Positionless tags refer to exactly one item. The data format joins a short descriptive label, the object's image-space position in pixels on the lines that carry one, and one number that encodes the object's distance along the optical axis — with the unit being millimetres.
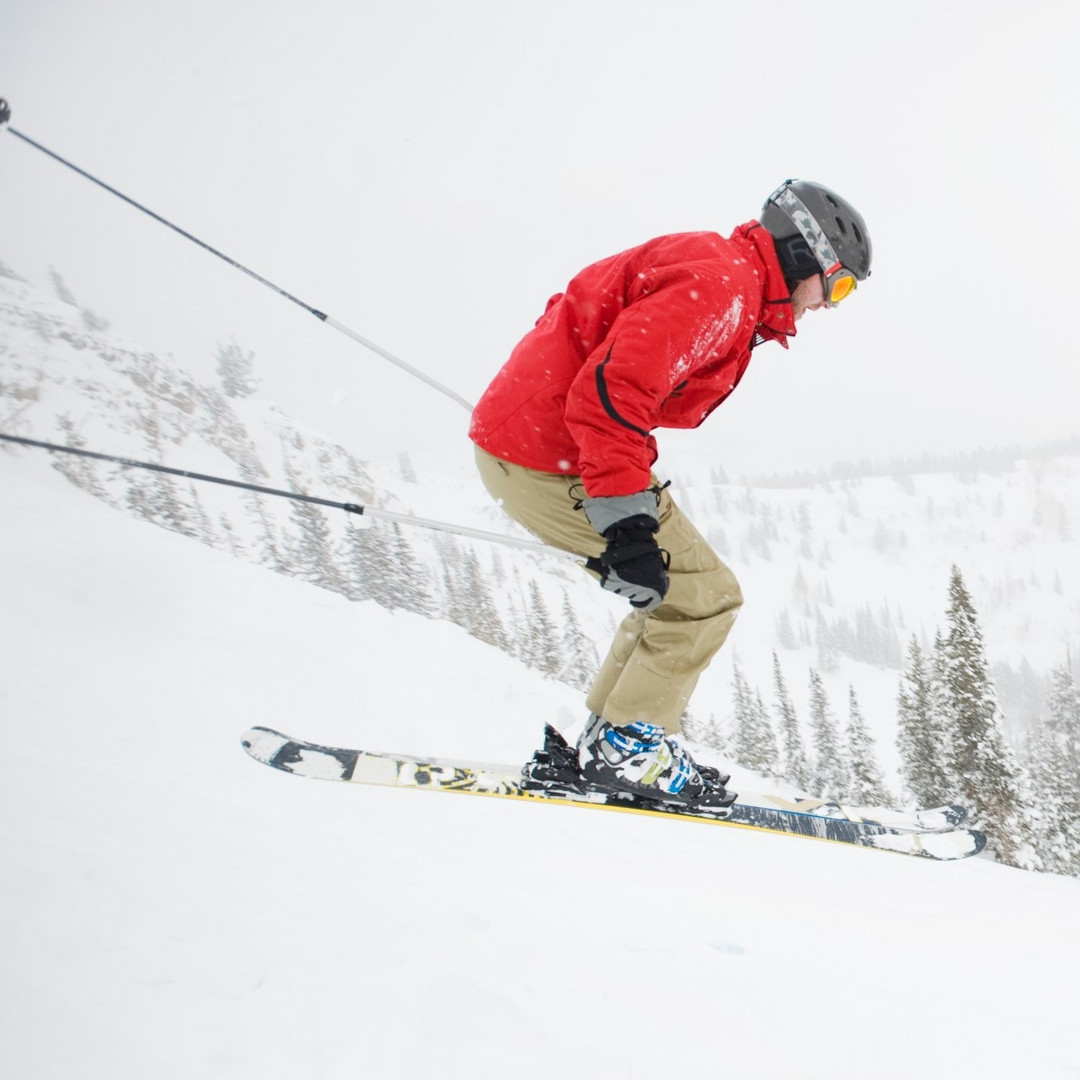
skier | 2830
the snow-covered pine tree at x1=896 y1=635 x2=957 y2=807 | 23875
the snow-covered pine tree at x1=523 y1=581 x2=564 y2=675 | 42344
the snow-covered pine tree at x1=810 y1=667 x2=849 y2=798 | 38469
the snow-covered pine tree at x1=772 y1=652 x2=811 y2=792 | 43188
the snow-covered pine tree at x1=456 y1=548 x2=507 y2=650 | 48281
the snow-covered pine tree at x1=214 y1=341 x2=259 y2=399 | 109812
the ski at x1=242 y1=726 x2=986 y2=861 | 3930
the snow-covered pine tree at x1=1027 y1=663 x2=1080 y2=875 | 24438
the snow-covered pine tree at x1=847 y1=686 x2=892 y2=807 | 30344
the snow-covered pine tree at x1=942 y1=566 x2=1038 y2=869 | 20453
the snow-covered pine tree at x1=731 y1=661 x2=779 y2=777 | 42750
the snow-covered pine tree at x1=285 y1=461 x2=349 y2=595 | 47344
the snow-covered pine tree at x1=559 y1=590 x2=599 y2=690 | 48156
